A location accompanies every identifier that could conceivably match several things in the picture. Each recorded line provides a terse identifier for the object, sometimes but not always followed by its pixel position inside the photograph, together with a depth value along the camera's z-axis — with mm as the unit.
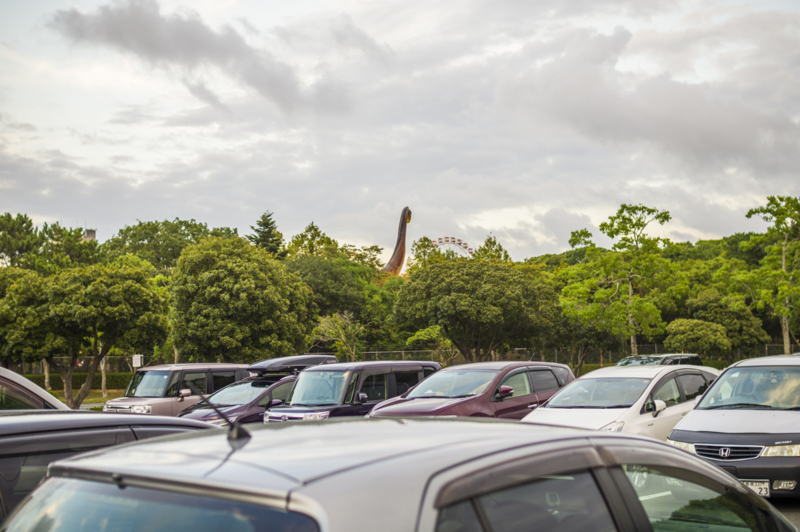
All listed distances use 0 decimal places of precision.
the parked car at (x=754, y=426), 7840
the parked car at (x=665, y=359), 29742
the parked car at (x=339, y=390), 12926
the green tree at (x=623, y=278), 37531
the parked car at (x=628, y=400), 10023
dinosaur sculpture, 101106
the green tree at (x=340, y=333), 42531
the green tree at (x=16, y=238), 54312
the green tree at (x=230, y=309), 34250
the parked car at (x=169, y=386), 16953
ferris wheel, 86662
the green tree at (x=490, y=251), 71938
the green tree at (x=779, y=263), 38344
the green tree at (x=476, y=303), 40594
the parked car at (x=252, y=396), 14812
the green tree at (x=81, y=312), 27359
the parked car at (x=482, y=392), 11688
